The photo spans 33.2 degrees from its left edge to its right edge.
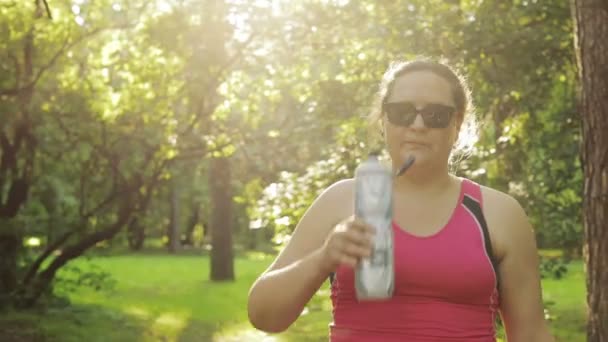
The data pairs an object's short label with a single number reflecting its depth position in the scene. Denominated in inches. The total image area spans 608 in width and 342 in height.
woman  106.9
